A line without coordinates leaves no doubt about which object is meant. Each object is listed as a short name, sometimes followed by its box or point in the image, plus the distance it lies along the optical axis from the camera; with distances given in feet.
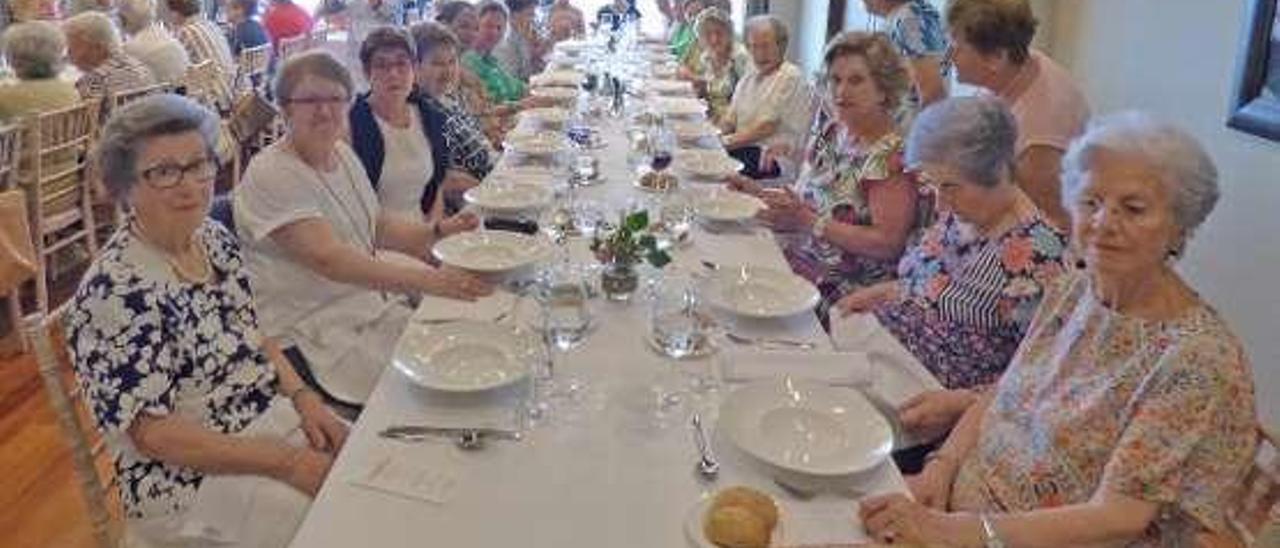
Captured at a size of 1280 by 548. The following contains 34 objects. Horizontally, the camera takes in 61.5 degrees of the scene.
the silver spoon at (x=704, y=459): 4.62
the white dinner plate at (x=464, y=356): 5.28
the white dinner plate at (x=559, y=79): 16.84
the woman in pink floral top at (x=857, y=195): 8.43
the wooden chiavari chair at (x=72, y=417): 4.97
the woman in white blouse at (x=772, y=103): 15.20
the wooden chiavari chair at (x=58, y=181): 11.68
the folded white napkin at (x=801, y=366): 5.63
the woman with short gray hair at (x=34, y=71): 12.92
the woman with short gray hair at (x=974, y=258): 6.22
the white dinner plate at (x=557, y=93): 15.21
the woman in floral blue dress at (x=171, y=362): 5.14
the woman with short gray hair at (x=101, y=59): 14.26
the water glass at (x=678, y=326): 6.02
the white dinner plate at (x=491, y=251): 7.14
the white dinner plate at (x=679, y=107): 14.74
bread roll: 3.90
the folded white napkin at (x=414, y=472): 4.37
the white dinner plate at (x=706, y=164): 10.67
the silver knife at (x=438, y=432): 4.83
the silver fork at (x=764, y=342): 6.23
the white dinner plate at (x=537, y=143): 11.16
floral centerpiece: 6.72
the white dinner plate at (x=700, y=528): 3.99
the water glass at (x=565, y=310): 6.13
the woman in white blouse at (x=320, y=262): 7.13
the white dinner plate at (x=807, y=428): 4.66
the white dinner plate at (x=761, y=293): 6.58
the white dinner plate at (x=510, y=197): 8.75
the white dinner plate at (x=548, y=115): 13.07
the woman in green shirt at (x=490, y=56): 15.94
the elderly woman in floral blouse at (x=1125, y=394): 4.27
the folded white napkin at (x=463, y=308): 6.49
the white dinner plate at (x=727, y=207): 8.84
